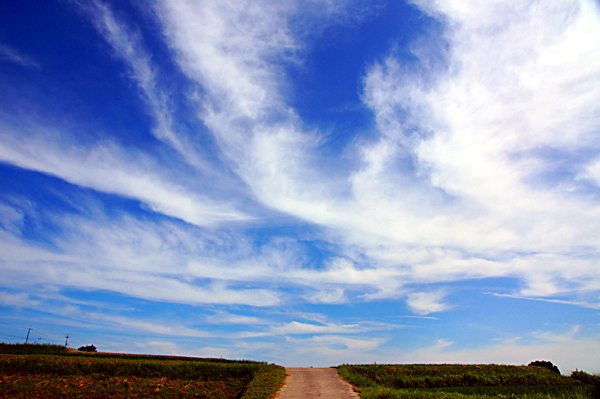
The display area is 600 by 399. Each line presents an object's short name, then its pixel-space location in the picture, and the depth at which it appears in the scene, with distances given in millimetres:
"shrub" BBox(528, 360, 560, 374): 37928
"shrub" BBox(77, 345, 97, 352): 55734
